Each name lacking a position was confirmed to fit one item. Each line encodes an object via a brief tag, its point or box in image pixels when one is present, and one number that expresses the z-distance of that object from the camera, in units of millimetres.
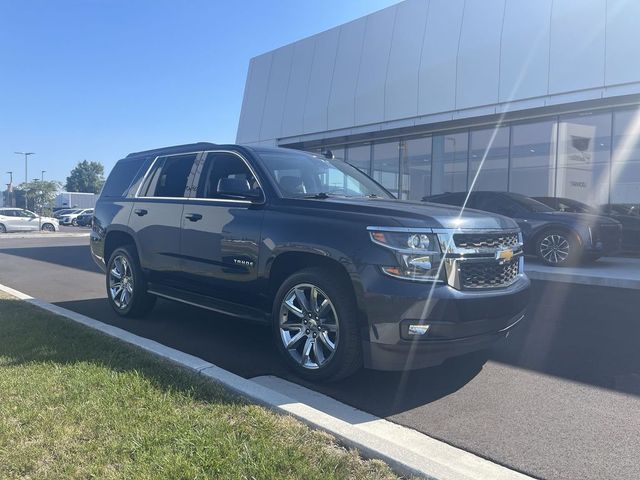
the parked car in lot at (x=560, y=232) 10320
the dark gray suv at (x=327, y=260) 3646
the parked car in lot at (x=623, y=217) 12052
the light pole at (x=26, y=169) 60906
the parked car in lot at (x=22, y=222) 31469
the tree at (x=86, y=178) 123875
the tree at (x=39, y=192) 65125
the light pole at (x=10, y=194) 61253
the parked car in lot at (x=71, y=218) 46906
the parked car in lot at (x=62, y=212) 53744
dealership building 12922
